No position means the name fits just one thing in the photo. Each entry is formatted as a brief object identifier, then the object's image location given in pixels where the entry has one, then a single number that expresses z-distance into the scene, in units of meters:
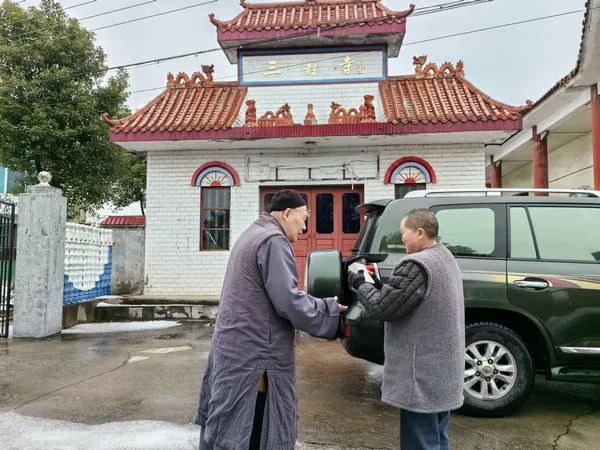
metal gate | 7.32
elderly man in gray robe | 2.13
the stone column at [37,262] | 7.48
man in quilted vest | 2.45
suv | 3.96
